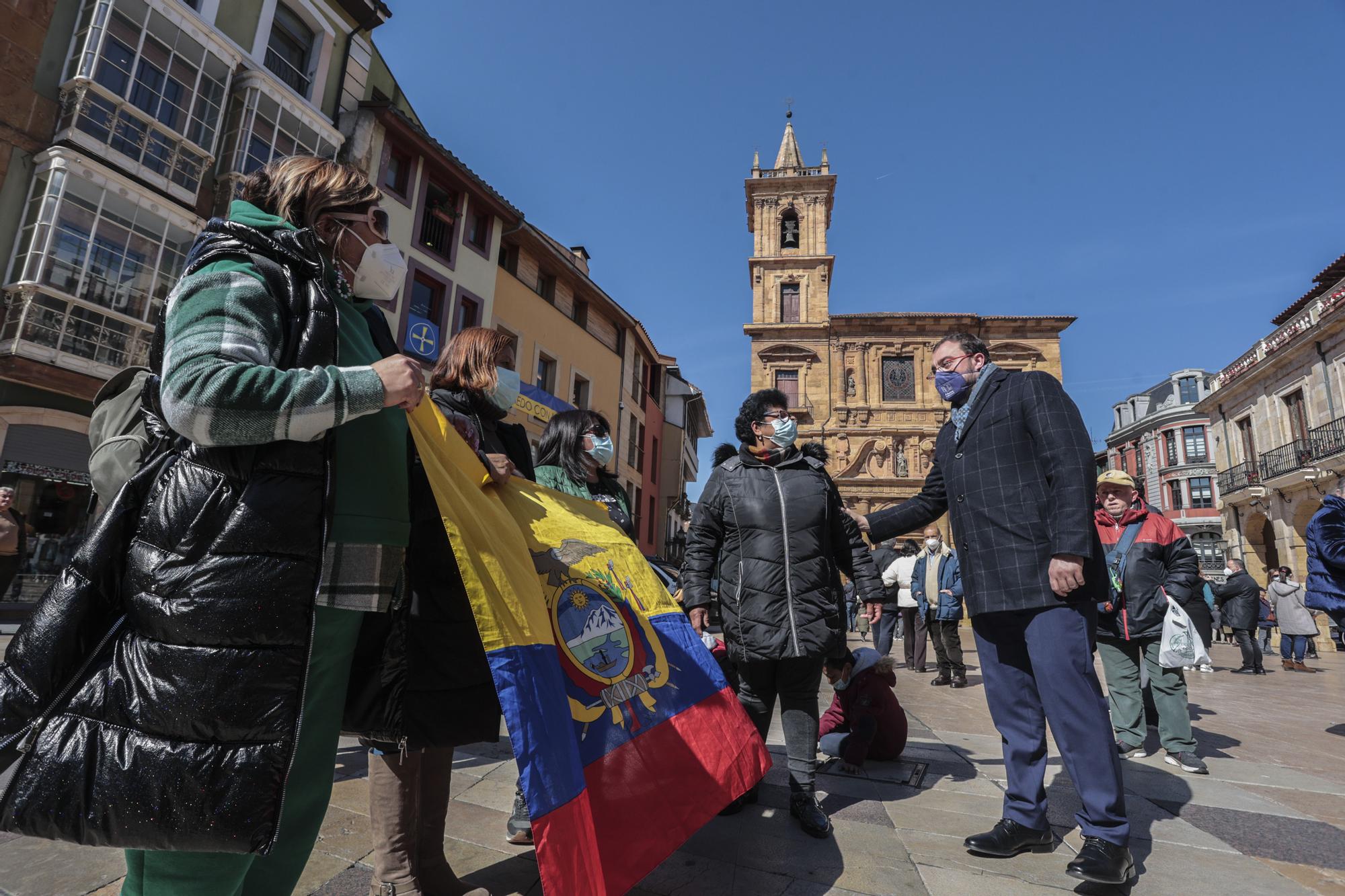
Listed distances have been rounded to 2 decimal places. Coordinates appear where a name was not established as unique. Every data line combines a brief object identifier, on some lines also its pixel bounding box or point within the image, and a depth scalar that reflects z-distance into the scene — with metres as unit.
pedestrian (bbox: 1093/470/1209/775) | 4.54
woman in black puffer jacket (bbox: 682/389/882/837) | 3.09
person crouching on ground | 3.95
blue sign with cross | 16.17
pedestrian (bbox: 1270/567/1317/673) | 11.73
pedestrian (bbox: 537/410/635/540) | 3.59
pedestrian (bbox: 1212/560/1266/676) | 11.43
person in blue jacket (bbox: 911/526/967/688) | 8.13
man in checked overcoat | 2.47
